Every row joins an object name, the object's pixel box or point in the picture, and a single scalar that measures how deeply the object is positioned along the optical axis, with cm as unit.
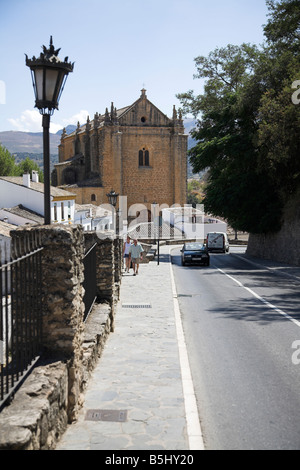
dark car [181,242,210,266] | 3138
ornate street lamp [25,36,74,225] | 658
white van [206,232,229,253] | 4553
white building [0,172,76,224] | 4794
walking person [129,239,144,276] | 2373
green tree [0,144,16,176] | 8556
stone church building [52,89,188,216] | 7156
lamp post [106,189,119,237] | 2650
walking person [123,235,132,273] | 2562
